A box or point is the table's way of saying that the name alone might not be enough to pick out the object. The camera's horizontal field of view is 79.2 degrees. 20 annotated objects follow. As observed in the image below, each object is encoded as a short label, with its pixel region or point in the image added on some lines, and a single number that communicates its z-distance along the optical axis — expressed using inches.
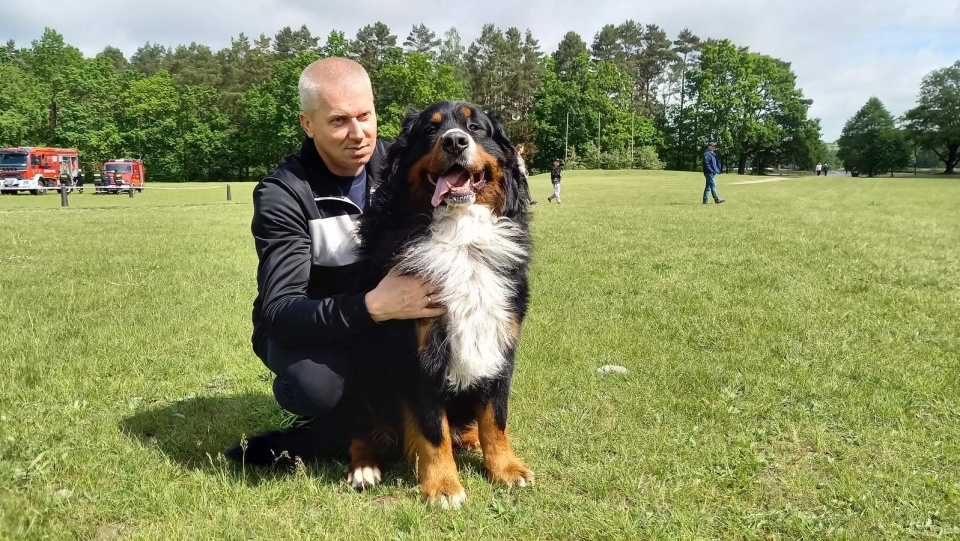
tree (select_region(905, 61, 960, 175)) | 2947.8
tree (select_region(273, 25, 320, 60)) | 2824.8
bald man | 105.8
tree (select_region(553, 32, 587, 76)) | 3073.3
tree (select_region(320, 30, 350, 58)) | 2529.5
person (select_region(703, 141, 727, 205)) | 805.9
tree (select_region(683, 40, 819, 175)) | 2780.5
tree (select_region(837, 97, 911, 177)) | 3216.0
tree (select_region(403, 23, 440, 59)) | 2802.7
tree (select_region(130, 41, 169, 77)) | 3078.2
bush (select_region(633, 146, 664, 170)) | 2539.4
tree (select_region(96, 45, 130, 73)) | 2952.8
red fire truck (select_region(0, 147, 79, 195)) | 1392.7
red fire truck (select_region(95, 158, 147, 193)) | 1481.3
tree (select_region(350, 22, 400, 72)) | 2657.5
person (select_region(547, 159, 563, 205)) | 927.7
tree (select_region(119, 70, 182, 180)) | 2351.1
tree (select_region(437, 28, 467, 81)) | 2866.6
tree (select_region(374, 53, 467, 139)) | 2347.4
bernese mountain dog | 108.3
